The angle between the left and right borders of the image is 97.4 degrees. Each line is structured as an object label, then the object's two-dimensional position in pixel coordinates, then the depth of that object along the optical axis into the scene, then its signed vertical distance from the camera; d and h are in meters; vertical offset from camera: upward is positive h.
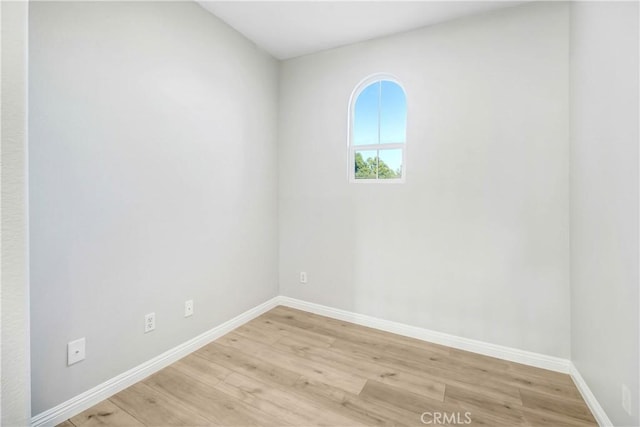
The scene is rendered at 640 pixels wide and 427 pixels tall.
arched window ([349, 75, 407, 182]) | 2.65 +0.82
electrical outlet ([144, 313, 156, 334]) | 1.94 -0.76
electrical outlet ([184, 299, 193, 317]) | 2.21 -0.75
